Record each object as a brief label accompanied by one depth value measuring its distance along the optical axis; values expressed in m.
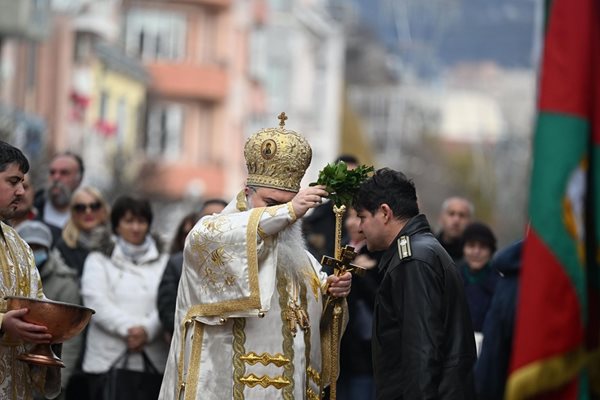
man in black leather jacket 12.77
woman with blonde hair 19.73
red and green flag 9.41
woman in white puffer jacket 18.40
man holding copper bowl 13.65
